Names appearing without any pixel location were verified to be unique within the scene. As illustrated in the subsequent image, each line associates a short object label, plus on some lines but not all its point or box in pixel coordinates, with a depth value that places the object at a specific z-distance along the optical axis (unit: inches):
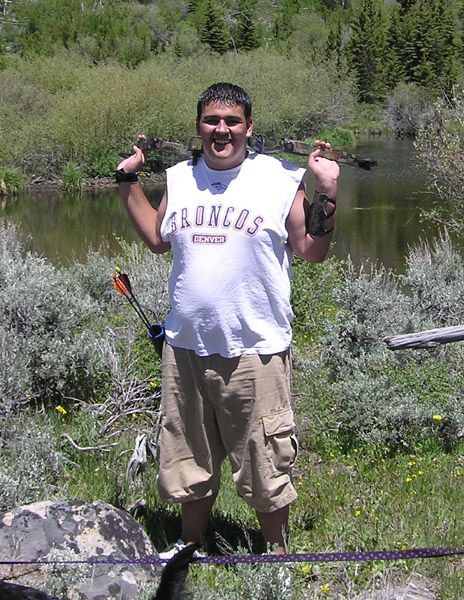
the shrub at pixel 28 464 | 123.2
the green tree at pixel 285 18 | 4966.8
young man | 105.2
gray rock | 98.5
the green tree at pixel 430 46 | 3006.9
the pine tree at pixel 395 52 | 3068.4
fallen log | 156.7
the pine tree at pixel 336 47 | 3093.3
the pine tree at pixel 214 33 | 3499.0
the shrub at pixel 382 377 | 168.9
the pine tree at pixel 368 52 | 3026.6
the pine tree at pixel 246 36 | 3538.4
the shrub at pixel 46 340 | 180.2
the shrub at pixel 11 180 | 1194.0
